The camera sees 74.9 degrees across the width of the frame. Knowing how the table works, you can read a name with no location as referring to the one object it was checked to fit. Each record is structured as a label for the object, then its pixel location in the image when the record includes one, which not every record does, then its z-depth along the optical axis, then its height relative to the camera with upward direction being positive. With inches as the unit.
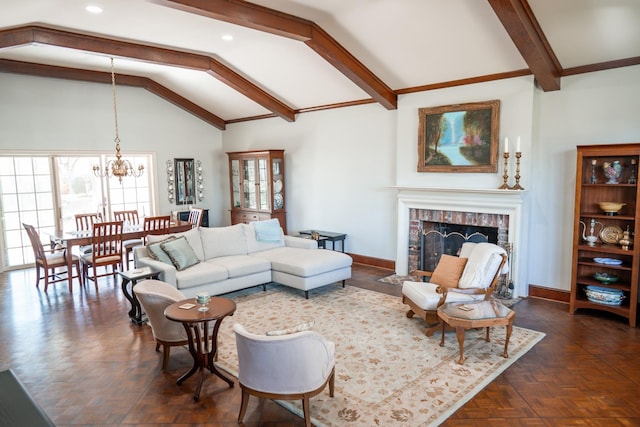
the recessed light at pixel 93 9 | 183.5 +78.0
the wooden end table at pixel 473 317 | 151.3 -51.2
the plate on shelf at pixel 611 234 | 192.9 -27.0
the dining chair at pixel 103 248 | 248.5 -39.1
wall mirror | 377.4 +1.4
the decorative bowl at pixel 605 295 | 189.3 -54.6
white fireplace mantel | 216.7 -15.8
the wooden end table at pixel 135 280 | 191.0 -44.6
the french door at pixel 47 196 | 296.4 -8.4
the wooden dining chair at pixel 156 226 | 270.7 -28.2
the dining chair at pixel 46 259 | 245.1 -44.6
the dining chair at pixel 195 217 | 331.8 -27.6
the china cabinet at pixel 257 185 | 340.2 -3.2
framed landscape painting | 221.8 +22.7
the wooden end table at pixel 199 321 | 130.0 -44.9
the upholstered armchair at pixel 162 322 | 141.8 -47.8
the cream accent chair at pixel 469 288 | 173.8 -46.3
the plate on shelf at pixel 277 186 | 342.3 -4.0
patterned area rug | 122.9 -65.9
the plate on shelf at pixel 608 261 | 188.8 -38.9
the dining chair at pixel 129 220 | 293.3 -27.6
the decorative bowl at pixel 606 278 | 192.7 -47.2
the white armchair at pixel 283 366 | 107.3 -48.9
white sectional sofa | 210.1 -43.9
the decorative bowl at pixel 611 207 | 187.6 -14.2
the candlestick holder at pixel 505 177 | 215.0 +0.1
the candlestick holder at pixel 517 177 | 210.8 +0.0
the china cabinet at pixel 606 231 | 183.9 -26.1
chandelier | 259.6 +10.3
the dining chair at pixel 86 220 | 293.1 -25.3
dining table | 245.1 -31.8
